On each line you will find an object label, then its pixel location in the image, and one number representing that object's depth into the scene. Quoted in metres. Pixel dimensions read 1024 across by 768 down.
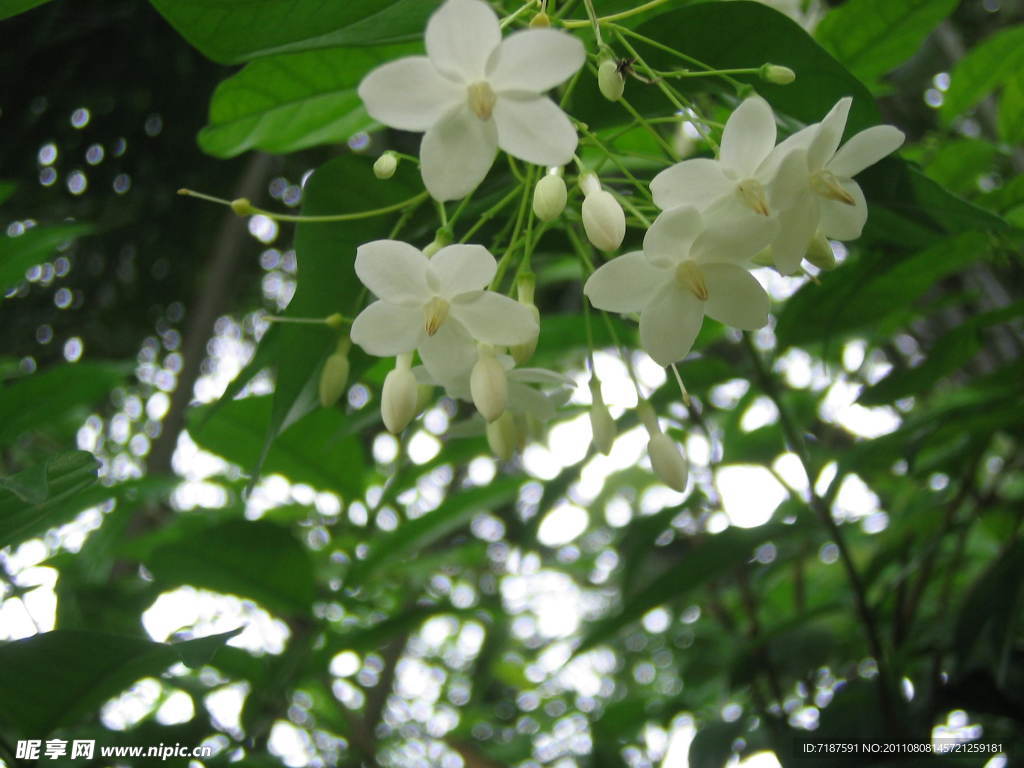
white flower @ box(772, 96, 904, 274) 0.09
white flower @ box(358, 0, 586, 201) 0.09
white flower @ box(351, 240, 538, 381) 0.10
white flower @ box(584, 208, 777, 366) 0.09
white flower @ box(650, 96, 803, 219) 0.09
